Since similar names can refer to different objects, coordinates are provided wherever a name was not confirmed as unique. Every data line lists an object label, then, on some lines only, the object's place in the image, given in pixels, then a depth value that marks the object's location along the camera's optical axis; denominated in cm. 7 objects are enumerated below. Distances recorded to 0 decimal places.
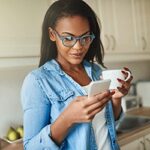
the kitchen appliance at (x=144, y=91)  234
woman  73
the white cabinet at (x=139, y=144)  160
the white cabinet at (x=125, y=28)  181
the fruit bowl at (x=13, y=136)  146
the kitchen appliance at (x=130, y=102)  223
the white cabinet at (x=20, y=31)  126
